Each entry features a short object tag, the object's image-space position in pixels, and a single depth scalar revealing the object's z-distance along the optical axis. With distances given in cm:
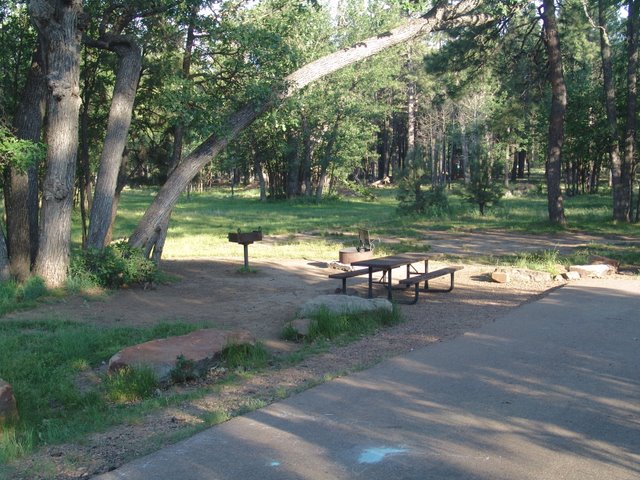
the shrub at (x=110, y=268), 1223
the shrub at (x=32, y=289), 1107
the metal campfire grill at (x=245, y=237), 1462
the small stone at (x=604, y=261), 1462
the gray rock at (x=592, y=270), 1373
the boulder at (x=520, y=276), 1342
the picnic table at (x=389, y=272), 1113
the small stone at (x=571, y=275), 1353
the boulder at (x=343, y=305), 955
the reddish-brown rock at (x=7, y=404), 548
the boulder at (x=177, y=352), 678
